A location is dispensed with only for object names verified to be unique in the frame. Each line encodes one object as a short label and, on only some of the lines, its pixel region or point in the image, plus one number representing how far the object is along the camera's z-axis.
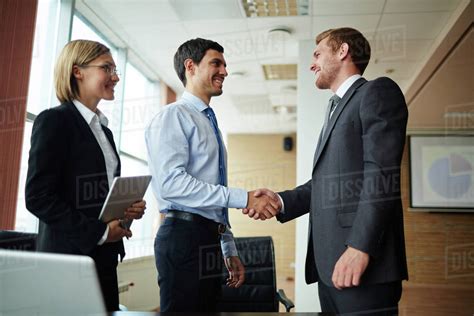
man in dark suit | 1.30
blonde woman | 1.29
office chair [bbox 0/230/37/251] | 1.53
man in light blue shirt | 1.50
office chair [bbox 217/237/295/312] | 2.53
